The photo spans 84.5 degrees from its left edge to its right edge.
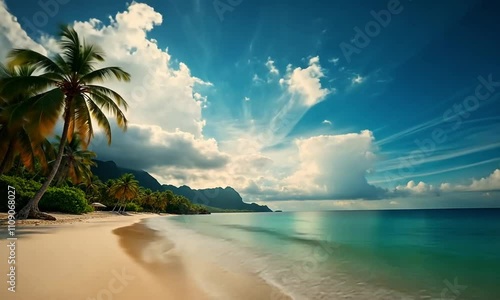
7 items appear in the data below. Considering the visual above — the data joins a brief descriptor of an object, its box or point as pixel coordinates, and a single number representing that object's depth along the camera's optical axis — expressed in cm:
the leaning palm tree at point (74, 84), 1609
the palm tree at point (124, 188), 6372
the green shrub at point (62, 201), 2975
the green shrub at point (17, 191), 2325
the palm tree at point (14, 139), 1716
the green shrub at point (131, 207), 7988
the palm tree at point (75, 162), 3519
